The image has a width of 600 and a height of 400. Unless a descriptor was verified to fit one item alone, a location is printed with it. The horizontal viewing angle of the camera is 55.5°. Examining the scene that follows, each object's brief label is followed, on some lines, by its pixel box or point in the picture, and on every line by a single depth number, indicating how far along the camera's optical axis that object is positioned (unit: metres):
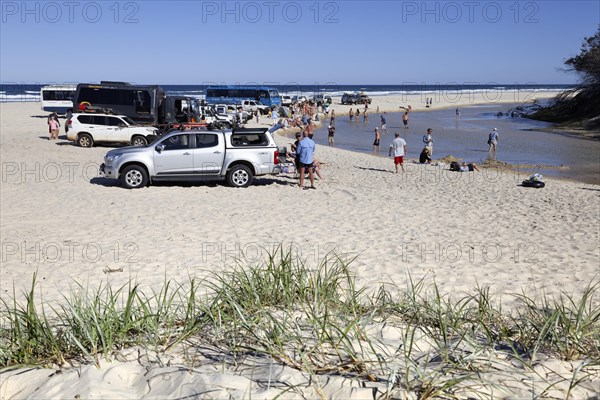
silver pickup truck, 15.34
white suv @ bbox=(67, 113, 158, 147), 24.53
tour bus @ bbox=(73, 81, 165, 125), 26.66
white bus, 46.97
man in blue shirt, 15.58
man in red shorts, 19.39
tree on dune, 48.16
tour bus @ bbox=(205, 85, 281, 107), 58.38
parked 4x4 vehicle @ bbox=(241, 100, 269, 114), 52.72
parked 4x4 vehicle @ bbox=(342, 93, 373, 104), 77.94
